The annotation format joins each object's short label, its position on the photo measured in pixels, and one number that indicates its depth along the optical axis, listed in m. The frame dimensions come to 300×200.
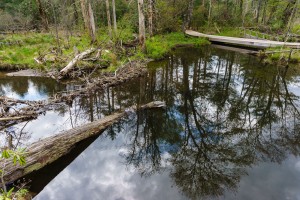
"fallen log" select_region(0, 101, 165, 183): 4.93
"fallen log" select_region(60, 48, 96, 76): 12.15
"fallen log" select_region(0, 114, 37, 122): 7.18
